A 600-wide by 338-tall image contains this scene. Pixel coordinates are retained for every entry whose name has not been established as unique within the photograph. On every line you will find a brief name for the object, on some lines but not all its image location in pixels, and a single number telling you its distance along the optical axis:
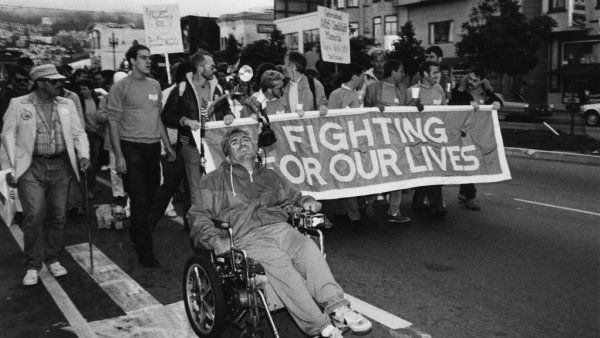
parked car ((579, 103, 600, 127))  24.47
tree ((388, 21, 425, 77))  31.80
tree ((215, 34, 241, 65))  41.86
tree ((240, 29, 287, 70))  38.69
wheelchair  3.64
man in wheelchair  3.67
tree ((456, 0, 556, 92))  31.98
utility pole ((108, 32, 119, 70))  79.53
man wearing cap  5.43
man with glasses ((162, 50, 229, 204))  6.37
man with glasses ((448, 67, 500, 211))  8.38
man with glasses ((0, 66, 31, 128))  8.67
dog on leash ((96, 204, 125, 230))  7.36
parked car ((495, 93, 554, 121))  28.73
